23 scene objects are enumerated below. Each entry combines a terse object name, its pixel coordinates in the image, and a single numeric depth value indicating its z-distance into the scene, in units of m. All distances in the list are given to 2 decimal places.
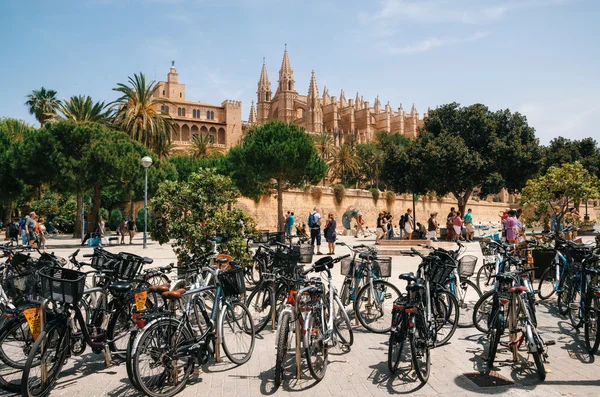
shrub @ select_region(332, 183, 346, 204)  43.53
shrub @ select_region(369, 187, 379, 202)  46.59
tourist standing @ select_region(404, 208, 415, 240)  17.98
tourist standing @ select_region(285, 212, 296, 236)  17.71
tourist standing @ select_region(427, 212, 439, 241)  20.13
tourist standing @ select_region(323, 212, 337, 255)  14.60
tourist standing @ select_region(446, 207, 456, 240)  21.72
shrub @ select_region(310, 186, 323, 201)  42.00
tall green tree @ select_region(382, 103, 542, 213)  28.02
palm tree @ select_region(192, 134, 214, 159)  48.09
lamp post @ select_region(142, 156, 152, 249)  17.09
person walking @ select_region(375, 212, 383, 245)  20.02
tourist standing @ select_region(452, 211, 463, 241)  19.67
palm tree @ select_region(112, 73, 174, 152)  30.91
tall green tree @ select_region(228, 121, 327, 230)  28.27
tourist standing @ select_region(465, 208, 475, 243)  22.77
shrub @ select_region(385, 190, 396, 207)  48.35
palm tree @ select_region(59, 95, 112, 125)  31.03
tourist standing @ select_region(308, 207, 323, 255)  15.03
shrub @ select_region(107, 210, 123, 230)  33.72
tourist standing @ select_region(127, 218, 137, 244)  21.03
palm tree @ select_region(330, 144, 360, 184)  54.44
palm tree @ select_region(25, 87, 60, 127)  41.97
